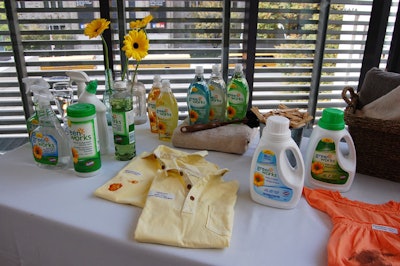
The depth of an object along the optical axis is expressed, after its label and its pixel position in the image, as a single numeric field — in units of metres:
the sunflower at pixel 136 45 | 0.85
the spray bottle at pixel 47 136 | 0.81
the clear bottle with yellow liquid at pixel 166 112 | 0.97
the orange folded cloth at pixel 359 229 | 0.53
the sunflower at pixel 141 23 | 0.89
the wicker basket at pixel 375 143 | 0.75
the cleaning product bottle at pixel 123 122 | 0.82
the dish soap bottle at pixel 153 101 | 1.06
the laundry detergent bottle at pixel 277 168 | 0.65
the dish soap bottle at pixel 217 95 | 1.01
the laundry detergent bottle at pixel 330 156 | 0.72
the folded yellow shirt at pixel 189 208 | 0.57
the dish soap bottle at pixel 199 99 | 0.97
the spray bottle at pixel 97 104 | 0.87
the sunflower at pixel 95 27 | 0.86
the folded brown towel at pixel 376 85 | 0.85
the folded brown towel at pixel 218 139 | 0.92
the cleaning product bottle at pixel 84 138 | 0.73
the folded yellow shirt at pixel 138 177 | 0.70
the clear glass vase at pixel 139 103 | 1.15
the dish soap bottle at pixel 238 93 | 0.99
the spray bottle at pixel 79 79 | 0.95
